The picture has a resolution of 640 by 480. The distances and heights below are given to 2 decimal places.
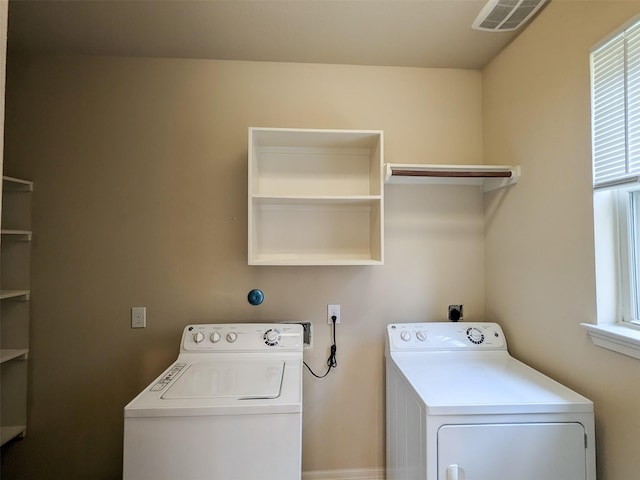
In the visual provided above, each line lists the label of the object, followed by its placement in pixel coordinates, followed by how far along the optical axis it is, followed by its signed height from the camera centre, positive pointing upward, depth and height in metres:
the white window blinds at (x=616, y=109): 1.06 +0.50
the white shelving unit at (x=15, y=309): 1.73 -0.33
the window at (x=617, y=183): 1.07 +0.23
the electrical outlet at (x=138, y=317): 1.80 -0.39
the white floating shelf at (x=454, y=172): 1.62 +0.40
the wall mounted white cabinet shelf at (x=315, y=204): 1.82 +0.27
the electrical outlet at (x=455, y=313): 1.89 -0.38
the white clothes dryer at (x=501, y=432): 1.12 -0.66
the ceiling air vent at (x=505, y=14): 1.38 +1.10
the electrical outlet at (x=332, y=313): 1.85 -0.37
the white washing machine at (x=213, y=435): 1.07 -0.65
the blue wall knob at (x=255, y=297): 1.78 -0.27
